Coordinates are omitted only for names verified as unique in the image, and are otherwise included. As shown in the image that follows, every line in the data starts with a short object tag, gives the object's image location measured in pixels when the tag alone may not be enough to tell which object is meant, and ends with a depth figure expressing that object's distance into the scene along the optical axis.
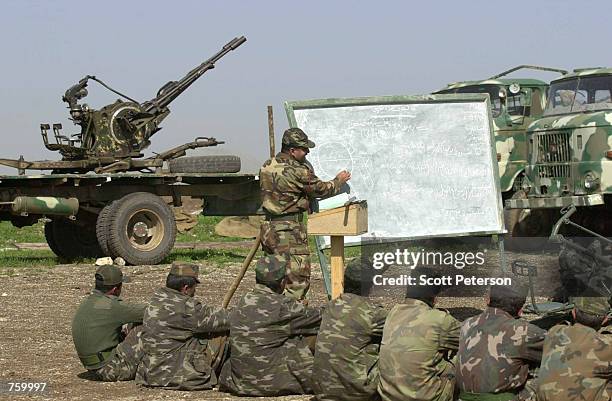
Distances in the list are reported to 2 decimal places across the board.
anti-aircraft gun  19.52
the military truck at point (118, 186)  17.81
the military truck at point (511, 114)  17.84
